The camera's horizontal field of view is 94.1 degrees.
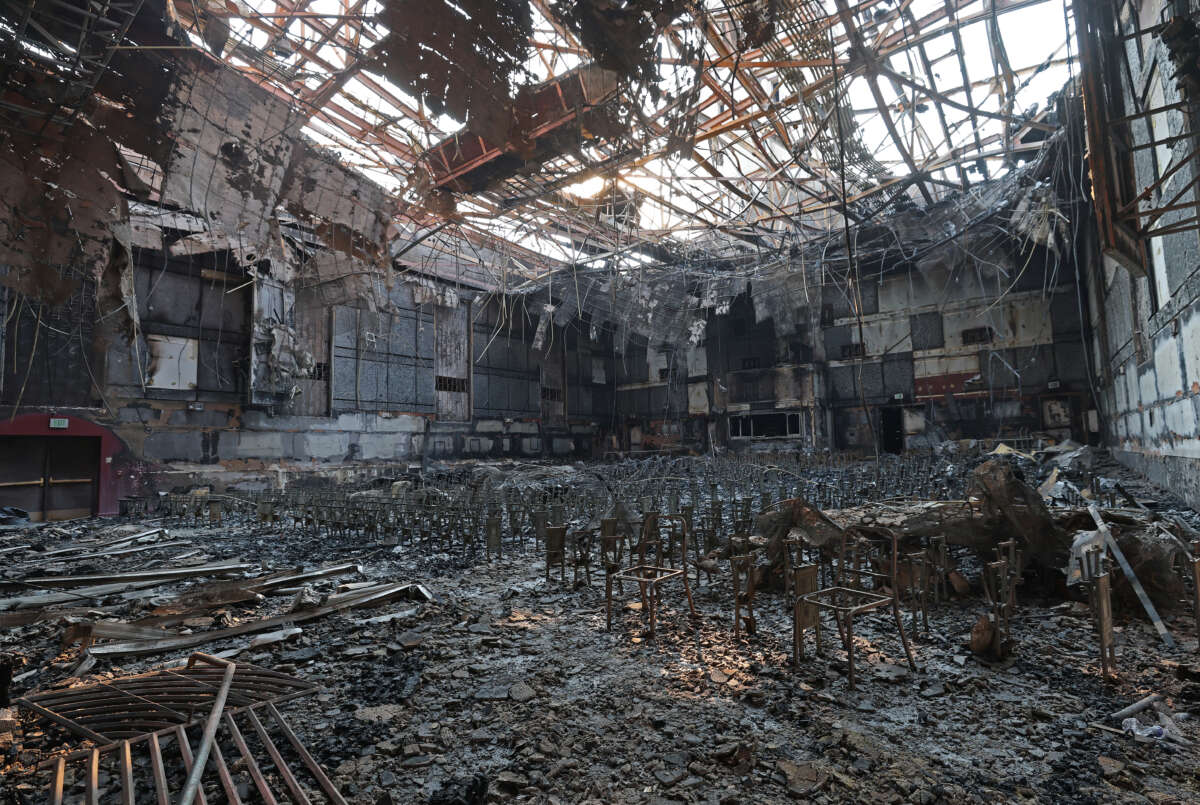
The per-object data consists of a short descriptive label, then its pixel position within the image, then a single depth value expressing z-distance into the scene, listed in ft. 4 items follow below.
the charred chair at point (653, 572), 15.40
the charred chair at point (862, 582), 11.96
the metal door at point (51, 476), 47.65
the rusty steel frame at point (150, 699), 10.68
